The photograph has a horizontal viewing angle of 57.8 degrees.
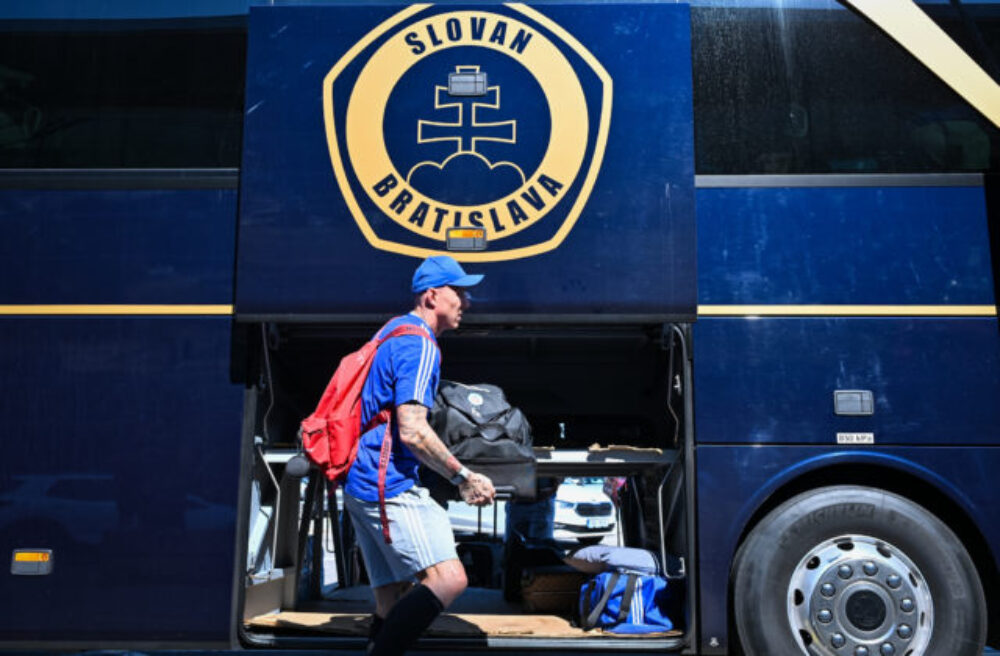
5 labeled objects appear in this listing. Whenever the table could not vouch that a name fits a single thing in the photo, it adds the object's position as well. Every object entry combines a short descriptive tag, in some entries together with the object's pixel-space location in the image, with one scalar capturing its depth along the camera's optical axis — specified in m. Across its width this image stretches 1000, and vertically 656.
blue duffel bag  4.34
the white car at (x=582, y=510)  11.34
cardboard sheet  4.33
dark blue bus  4.09
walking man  3.31
